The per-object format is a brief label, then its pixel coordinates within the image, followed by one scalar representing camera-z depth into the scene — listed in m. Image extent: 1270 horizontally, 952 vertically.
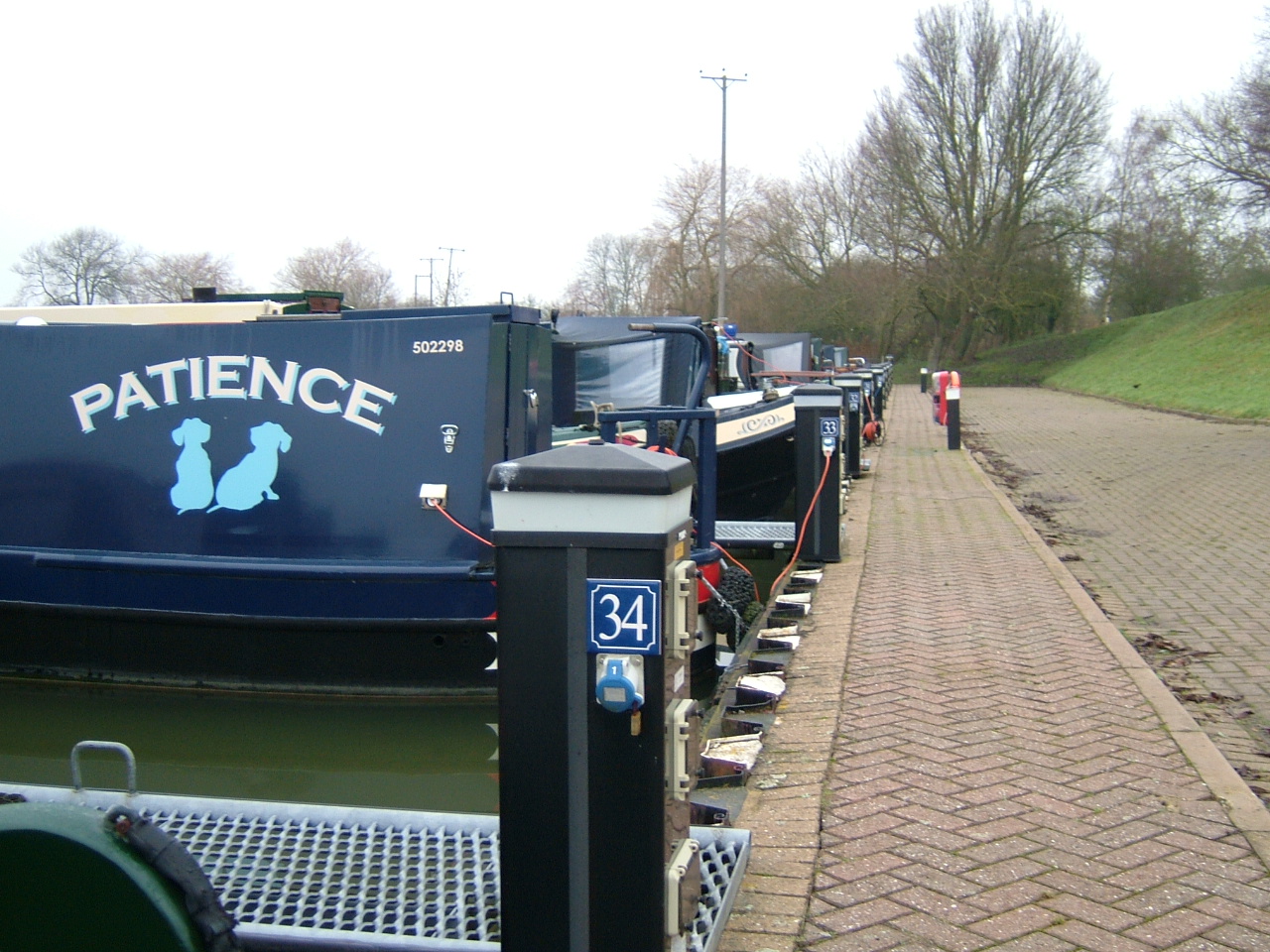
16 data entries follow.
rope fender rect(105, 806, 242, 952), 2.21
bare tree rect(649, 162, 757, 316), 50.88
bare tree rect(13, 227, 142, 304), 35.69
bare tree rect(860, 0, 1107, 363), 45.97
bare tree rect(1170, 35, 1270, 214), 30.91
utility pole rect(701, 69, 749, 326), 38.91
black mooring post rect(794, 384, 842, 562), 8.46
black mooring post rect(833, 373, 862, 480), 14.05
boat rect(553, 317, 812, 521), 9.58
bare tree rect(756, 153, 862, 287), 50.59
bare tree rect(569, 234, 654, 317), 60.62
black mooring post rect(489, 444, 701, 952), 2.42
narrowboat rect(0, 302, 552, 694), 6.43
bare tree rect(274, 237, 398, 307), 45.26
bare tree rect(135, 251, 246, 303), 36.09
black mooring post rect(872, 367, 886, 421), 23.17
